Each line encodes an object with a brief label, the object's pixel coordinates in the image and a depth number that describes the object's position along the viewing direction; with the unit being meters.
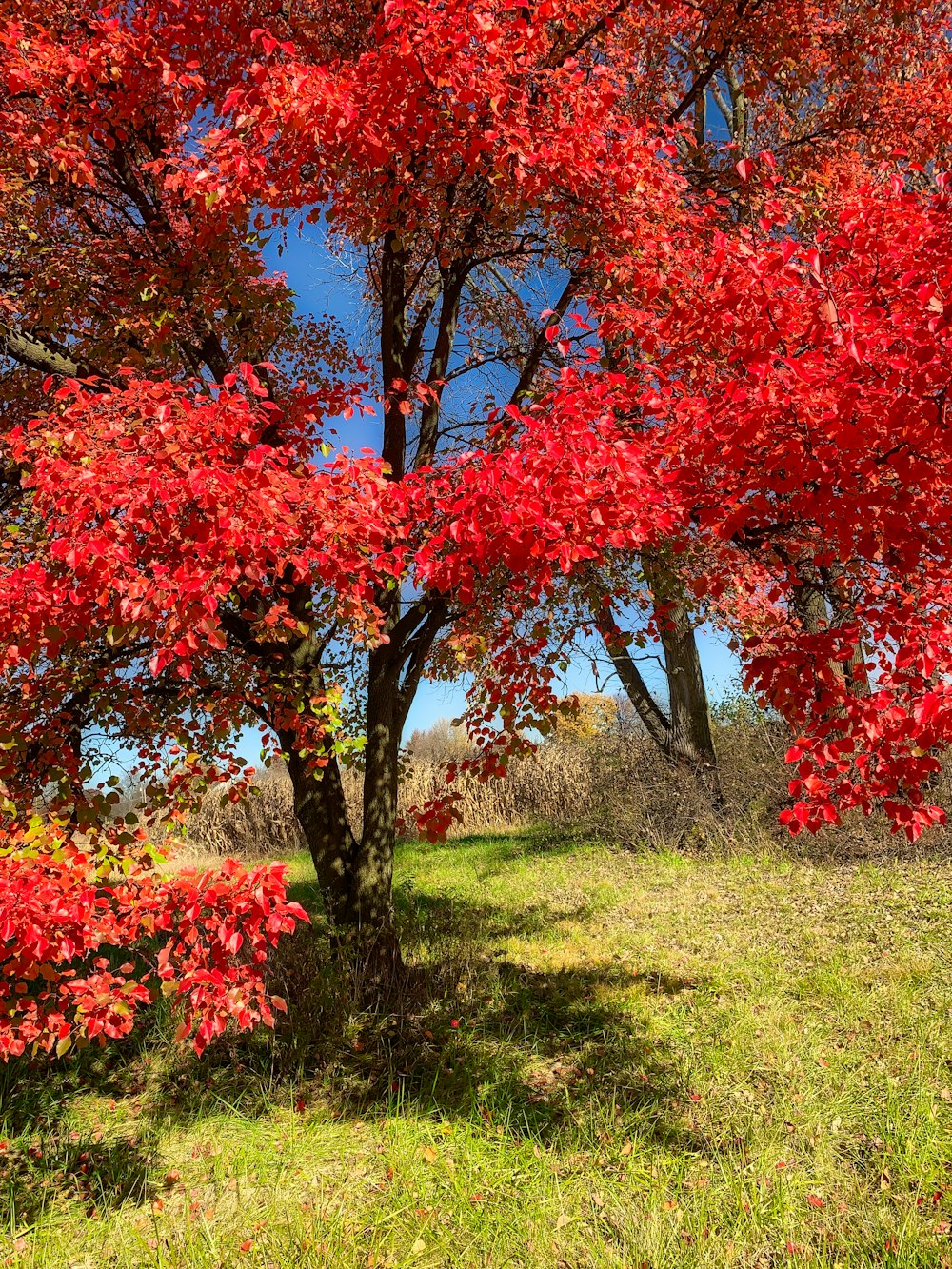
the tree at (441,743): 25.03
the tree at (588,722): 20.77
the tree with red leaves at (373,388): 3.36
